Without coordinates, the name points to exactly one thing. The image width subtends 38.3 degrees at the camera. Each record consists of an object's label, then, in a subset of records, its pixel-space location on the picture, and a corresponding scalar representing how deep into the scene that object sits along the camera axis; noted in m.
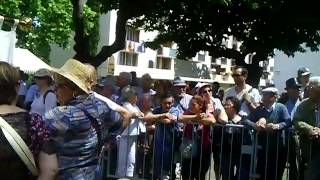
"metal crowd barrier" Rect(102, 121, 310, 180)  5.84
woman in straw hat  3.03
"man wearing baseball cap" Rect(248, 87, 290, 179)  5.79
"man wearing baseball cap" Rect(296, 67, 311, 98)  7.27
